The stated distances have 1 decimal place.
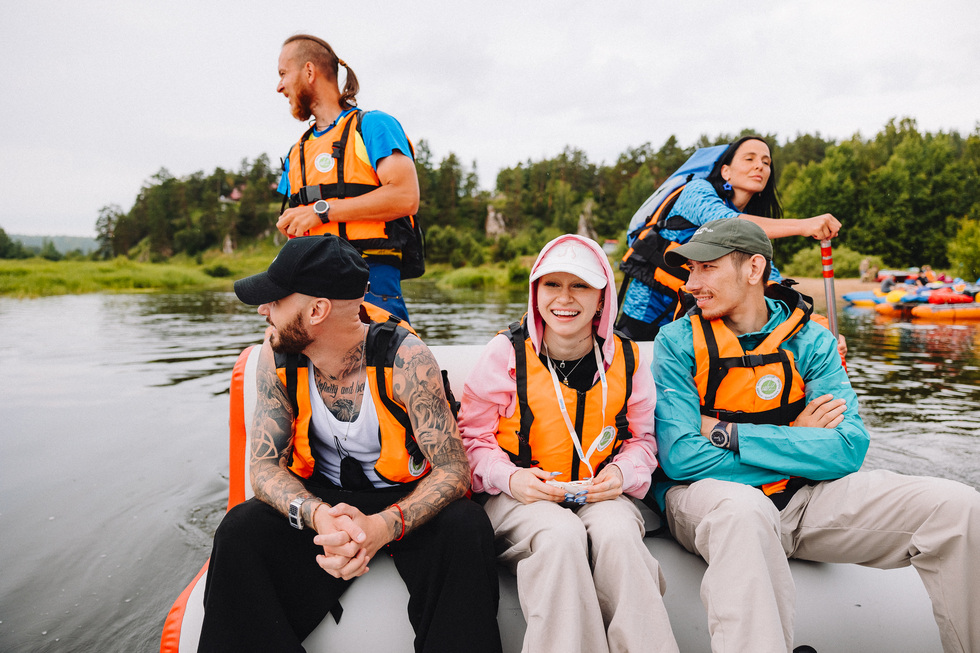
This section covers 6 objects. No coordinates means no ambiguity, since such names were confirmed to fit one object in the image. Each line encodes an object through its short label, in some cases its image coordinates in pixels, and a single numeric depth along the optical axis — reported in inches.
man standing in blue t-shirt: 105.7
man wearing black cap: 67.6
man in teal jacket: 70.0
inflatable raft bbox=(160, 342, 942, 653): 72.6
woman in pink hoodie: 73.4
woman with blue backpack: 119.6
